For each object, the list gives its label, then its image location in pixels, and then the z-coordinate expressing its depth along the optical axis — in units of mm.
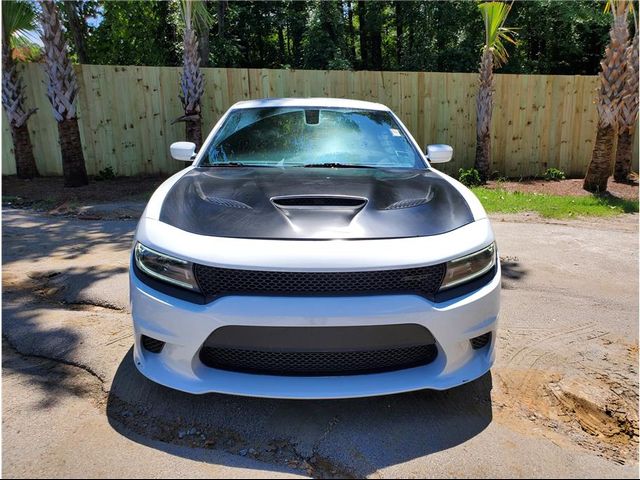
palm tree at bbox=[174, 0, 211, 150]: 8875
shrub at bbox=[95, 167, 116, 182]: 9562
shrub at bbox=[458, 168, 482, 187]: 9852
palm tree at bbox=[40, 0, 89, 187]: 7891
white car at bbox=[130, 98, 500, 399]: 2146
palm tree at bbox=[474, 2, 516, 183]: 9094
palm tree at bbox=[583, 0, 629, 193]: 8062
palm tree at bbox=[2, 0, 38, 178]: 8602
